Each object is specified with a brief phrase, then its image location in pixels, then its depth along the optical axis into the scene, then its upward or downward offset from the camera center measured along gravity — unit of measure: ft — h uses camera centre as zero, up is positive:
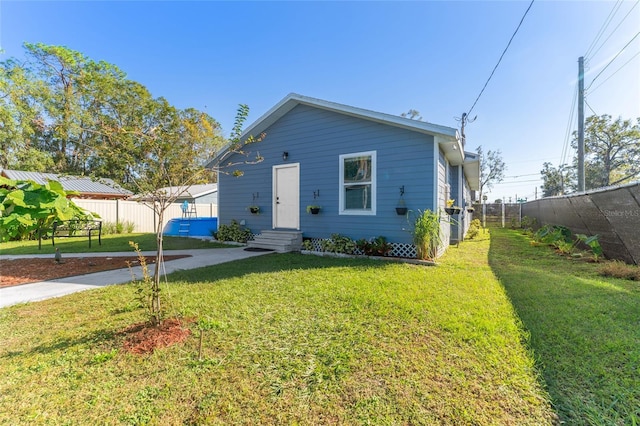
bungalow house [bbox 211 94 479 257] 20.36 +3.72
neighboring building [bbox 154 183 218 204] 55.26 +4.65
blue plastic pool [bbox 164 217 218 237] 38.70 -1.49
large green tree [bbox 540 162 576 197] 88.73 +12.74
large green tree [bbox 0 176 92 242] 22.04 +0.95
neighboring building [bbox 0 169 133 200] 47.85 +6.14
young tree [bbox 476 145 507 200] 101.50 +18.49
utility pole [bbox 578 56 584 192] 31.89 +11.19
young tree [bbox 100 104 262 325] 9.05 +2.26
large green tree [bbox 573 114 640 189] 66.80 +17.58
